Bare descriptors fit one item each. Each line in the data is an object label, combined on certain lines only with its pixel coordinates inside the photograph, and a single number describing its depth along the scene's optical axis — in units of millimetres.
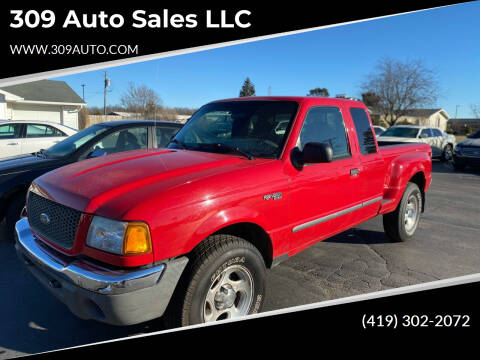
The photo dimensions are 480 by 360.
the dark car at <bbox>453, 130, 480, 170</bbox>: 13742
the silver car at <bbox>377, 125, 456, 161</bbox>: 15424
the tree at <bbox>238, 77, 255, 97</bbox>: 37438
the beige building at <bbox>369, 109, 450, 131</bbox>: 38819
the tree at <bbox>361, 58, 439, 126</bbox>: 31933
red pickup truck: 2297
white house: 21031
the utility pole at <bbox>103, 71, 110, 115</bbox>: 37128
